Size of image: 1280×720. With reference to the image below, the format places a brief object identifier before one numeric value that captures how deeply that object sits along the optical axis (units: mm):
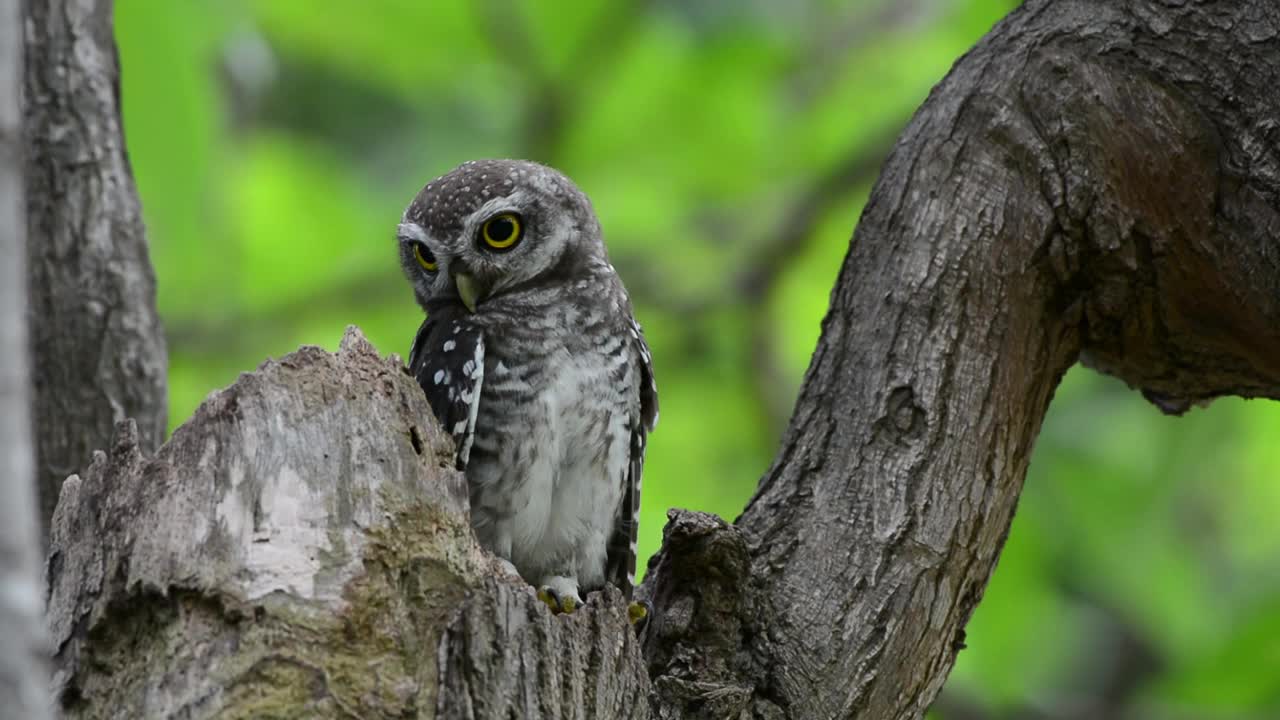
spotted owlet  8312
